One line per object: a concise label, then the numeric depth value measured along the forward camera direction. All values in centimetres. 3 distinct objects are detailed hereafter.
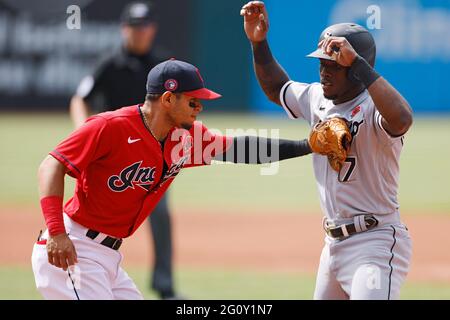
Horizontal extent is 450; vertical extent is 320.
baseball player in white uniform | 855
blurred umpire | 1393
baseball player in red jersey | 862
